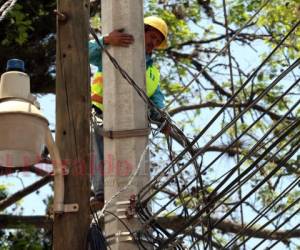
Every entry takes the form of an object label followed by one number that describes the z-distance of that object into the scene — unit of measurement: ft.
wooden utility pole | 26.50
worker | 33.14
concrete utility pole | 30.30
